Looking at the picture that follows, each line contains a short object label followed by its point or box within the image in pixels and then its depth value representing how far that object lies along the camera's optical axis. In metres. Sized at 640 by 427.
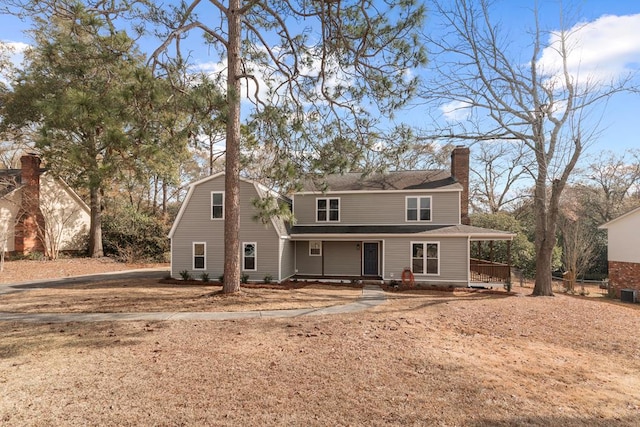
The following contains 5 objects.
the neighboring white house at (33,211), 21.02
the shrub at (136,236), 24.42
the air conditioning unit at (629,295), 18.38
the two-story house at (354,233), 16.41
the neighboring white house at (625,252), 19.28
